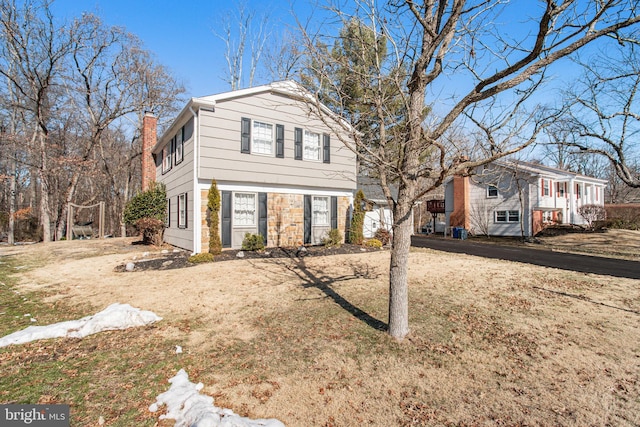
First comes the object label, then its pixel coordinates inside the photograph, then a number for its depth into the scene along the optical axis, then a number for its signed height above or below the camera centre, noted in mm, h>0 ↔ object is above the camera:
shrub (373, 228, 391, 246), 14612 -930
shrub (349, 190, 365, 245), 13164 -261
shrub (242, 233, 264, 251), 10820 -922
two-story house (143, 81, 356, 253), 10531 +1769
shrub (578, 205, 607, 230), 21516 +279
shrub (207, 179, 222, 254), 10148 -129
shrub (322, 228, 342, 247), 12344 -918
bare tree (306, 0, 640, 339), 3709 +1584
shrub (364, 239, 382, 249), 13281 -1166
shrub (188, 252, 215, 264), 9367 -1304
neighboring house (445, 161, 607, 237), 21797 +1156
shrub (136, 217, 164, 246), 12789 -551
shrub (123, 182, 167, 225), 13539 +457
